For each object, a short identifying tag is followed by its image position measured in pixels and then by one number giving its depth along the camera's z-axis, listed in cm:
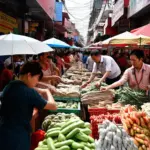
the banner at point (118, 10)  1964
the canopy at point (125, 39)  936
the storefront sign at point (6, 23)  1009
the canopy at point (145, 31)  844
